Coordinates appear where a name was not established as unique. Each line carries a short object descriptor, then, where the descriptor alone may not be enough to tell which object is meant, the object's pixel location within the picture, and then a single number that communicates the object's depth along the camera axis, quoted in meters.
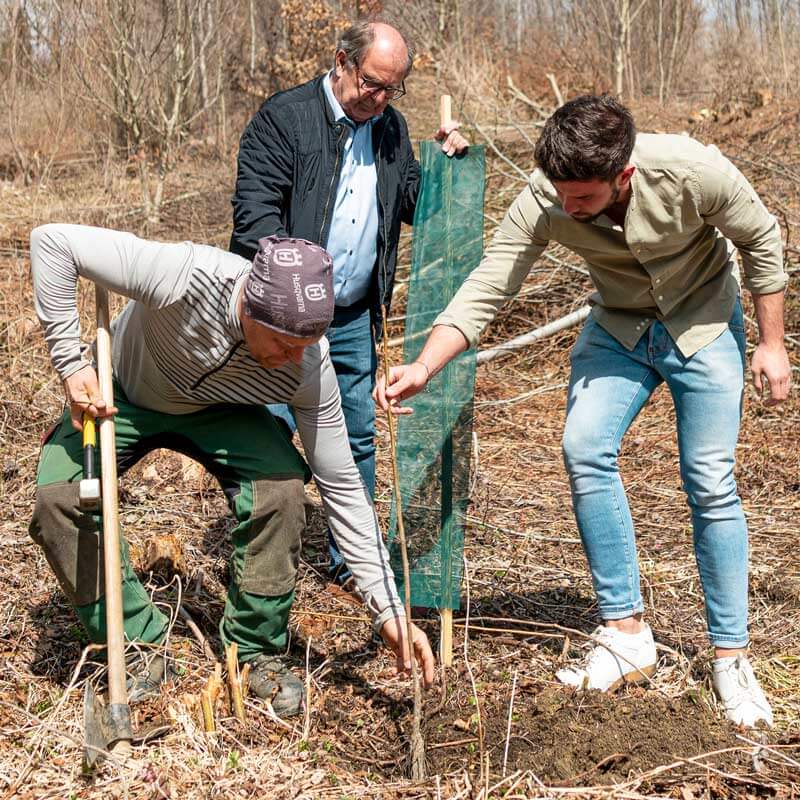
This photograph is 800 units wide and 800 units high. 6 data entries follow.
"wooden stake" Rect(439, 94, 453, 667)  3.12
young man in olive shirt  2.66
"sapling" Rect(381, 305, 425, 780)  2.59
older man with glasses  3.36
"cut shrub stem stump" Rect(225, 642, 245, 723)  2.81
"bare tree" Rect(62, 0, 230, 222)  8.89
